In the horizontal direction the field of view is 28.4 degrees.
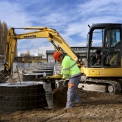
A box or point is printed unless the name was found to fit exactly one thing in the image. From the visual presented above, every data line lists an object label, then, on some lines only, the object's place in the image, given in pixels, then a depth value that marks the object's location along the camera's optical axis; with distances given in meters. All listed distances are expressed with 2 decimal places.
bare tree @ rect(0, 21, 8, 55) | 69.06
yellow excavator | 10.33
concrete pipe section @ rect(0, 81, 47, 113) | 6.23
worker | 6.60
